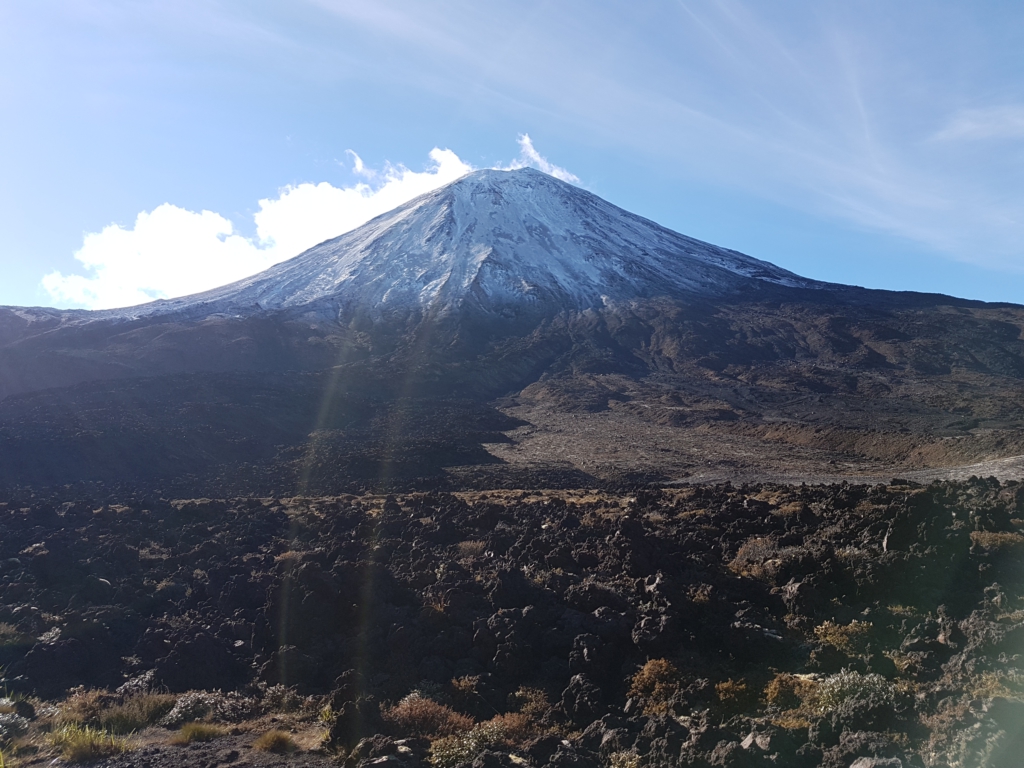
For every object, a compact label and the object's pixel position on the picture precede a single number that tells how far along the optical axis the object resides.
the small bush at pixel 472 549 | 14.09
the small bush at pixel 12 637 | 10.45
